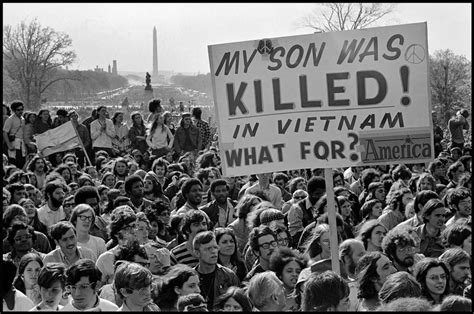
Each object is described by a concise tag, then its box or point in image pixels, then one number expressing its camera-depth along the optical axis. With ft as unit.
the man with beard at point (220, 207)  32.32
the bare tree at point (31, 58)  217.15
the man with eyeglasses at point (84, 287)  19.45
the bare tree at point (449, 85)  183.42
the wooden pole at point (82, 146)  53.33
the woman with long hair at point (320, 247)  23.61
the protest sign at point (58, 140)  52.54
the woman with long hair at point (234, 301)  17.75
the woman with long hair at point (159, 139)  56.34
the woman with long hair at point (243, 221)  29.09
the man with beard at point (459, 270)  22.06
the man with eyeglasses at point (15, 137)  54.24
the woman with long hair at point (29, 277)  21.81
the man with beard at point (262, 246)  23.84
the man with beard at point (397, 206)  32.07
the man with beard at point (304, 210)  31.52
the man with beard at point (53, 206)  32.09
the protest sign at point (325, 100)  21.99
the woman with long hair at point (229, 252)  24.80
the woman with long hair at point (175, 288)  19.45
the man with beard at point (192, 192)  32.27
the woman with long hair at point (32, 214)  29.91
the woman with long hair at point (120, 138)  58.80
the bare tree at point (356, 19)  172.04
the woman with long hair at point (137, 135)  59.31
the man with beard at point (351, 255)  22.63
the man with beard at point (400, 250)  22.66
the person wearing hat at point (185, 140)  56.65
